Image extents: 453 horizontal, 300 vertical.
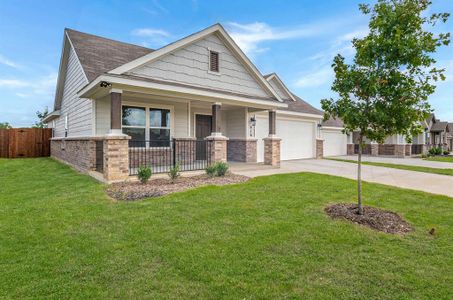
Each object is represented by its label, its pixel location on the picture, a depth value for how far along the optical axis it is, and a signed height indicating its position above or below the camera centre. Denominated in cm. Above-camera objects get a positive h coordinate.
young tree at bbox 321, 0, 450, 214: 424 +127
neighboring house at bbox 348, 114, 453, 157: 2155 +18
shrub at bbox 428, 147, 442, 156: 2452 -44
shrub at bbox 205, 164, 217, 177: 862 -79
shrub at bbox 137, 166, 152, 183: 737 -79
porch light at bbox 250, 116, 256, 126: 1327 +124
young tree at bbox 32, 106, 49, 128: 3428 +416
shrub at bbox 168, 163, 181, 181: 786 -82
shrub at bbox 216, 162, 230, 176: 869 -76
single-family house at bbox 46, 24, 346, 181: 840 +173
